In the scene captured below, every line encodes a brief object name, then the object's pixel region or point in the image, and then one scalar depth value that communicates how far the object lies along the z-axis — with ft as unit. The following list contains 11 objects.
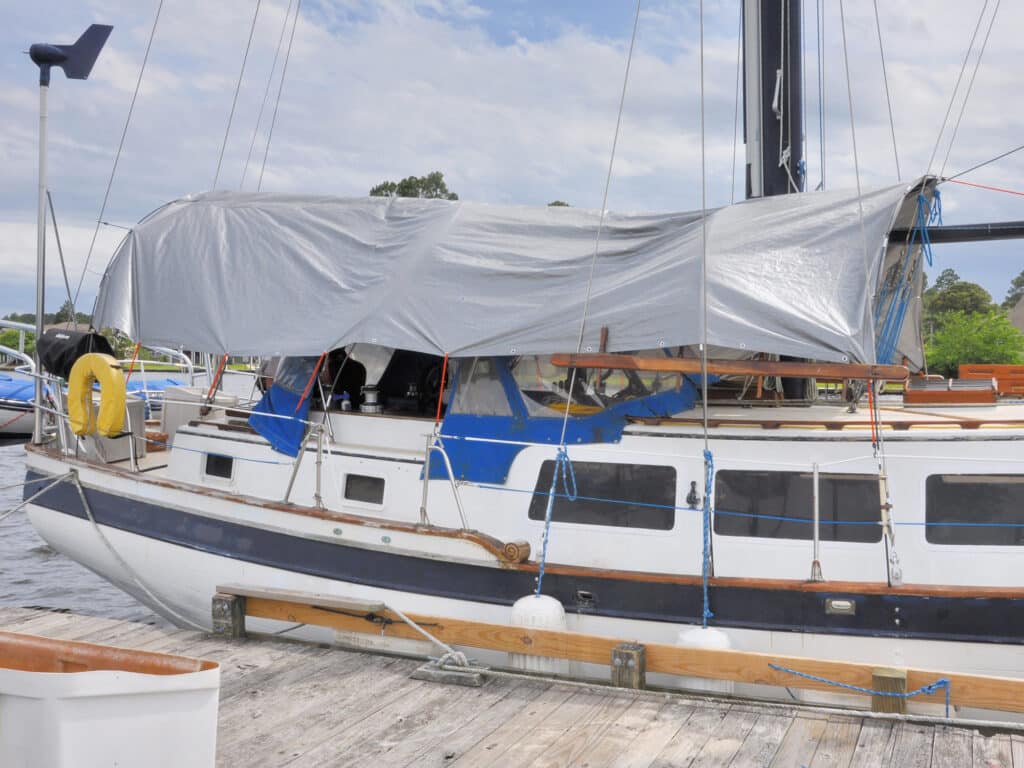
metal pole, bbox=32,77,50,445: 37.60
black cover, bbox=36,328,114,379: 35.29
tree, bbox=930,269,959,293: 309.01
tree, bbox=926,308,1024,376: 161.89
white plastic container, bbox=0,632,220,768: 12.17
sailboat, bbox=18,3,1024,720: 25.18
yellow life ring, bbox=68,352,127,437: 32.30
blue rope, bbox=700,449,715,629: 24.17
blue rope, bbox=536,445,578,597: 26.48
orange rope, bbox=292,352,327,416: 30.78
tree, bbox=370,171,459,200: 176.45
